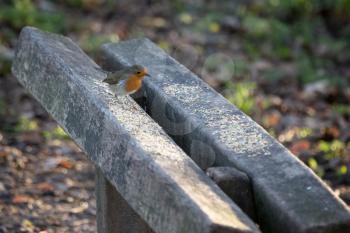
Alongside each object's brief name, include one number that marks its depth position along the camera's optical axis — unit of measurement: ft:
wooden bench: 18.04
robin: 23.90
